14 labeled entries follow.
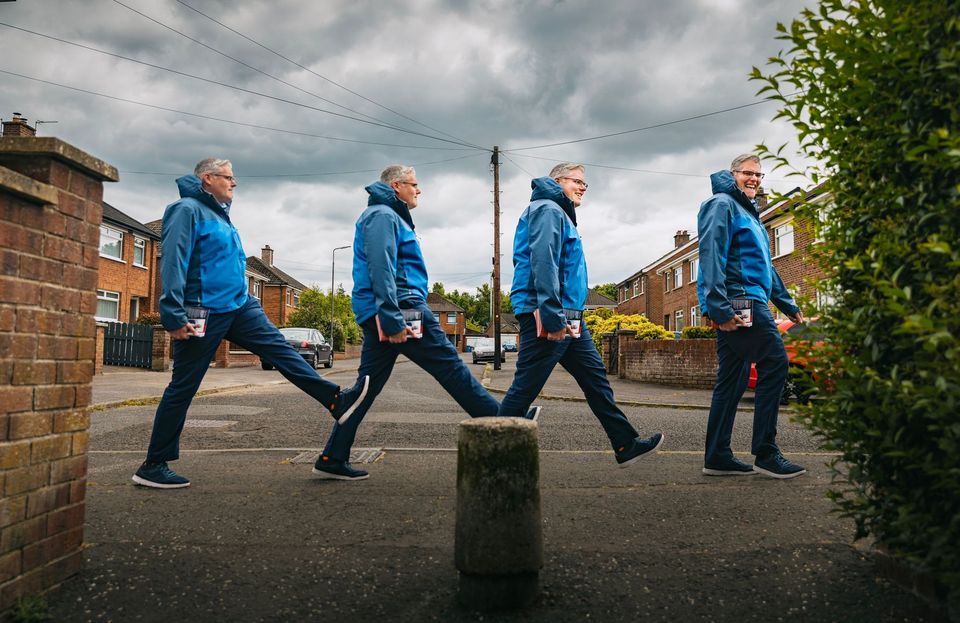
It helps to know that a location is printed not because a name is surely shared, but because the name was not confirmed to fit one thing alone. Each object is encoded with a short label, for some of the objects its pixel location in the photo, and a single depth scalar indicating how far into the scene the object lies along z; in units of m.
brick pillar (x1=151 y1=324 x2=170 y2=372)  20.88
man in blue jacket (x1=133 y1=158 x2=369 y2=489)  4.06
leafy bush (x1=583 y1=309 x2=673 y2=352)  19.03
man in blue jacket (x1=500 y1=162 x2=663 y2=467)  4.20
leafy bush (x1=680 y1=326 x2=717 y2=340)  15.76
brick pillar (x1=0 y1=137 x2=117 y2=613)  2.23
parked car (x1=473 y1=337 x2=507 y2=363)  39.56
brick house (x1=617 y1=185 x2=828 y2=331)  24.47
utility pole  25.95
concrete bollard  2.28
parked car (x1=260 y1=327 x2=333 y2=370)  23.05
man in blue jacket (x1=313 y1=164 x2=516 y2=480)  4.22
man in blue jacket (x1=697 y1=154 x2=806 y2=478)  4.30
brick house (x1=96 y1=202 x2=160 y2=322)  29.11
